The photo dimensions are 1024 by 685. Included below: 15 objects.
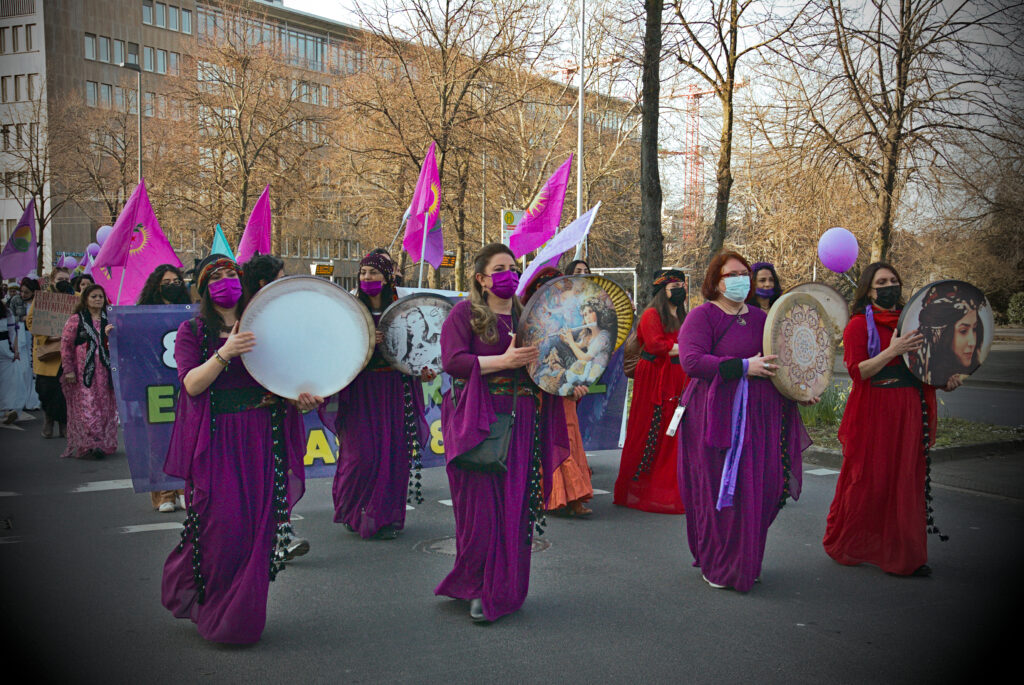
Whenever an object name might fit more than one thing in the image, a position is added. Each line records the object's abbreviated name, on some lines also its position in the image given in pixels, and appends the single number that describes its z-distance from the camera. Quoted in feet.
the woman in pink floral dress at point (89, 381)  32.35
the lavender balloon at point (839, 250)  26.11
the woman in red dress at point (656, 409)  25.04
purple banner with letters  22.45
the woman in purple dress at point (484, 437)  15.53
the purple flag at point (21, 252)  53.11
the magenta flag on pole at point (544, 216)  32.22
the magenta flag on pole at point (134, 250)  34.12
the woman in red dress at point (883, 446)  18.67
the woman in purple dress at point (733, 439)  17.22
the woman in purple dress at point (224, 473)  14.21
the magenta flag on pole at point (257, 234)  36.29
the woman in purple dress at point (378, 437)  21.48
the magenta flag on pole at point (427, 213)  32.22
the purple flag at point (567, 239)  16.12
